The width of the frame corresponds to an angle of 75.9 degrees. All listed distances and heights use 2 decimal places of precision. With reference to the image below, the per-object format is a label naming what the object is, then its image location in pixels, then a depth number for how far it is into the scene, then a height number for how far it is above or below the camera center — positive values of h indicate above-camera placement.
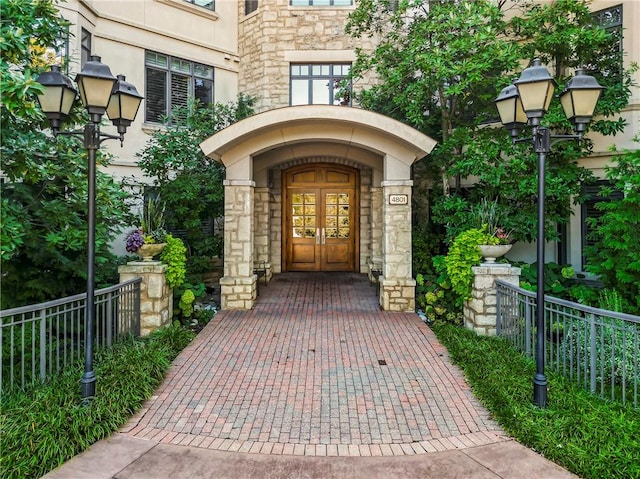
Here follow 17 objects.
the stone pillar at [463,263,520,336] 6.40 -0.86
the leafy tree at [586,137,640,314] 6.38 +0.00
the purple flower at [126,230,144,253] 6.47 -0.11
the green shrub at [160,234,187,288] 6.80 -0.43
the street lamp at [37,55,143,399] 4.00 +1.25
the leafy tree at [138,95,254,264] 8.80 +1.38
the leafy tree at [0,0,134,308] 3.98 +0.63
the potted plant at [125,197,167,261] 6.50 -0.04
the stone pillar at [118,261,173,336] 6.41 -0.86
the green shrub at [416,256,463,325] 7.30 -1.19
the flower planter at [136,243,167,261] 6.50 -0.23
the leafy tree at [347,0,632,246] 7.44 +3.07
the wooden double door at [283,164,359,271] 11.32 +0.51
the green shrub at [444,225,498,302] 6.60 -0.34
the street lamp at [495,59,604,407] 4.09 +1.29
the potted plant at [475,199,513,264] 6.54 +0.06
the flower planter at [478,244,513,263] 6.50 -0.20
